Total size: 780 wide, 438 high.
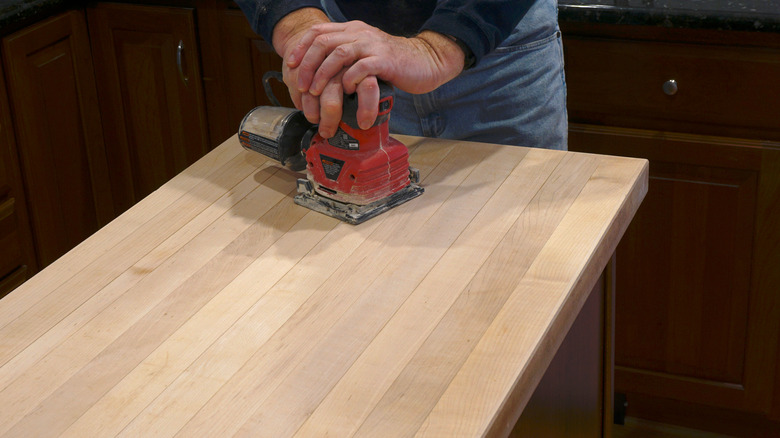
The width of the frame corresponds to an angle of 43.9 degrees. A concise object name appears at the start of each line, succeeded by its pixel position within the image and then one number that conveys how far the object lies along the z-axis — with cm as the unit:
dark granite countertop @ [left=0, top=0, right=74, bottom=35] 192
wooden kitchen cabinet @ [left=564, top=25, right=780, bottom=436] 174
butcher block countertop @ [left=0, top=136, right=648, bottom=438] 85
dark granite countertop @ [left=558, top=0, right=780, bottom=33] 164
